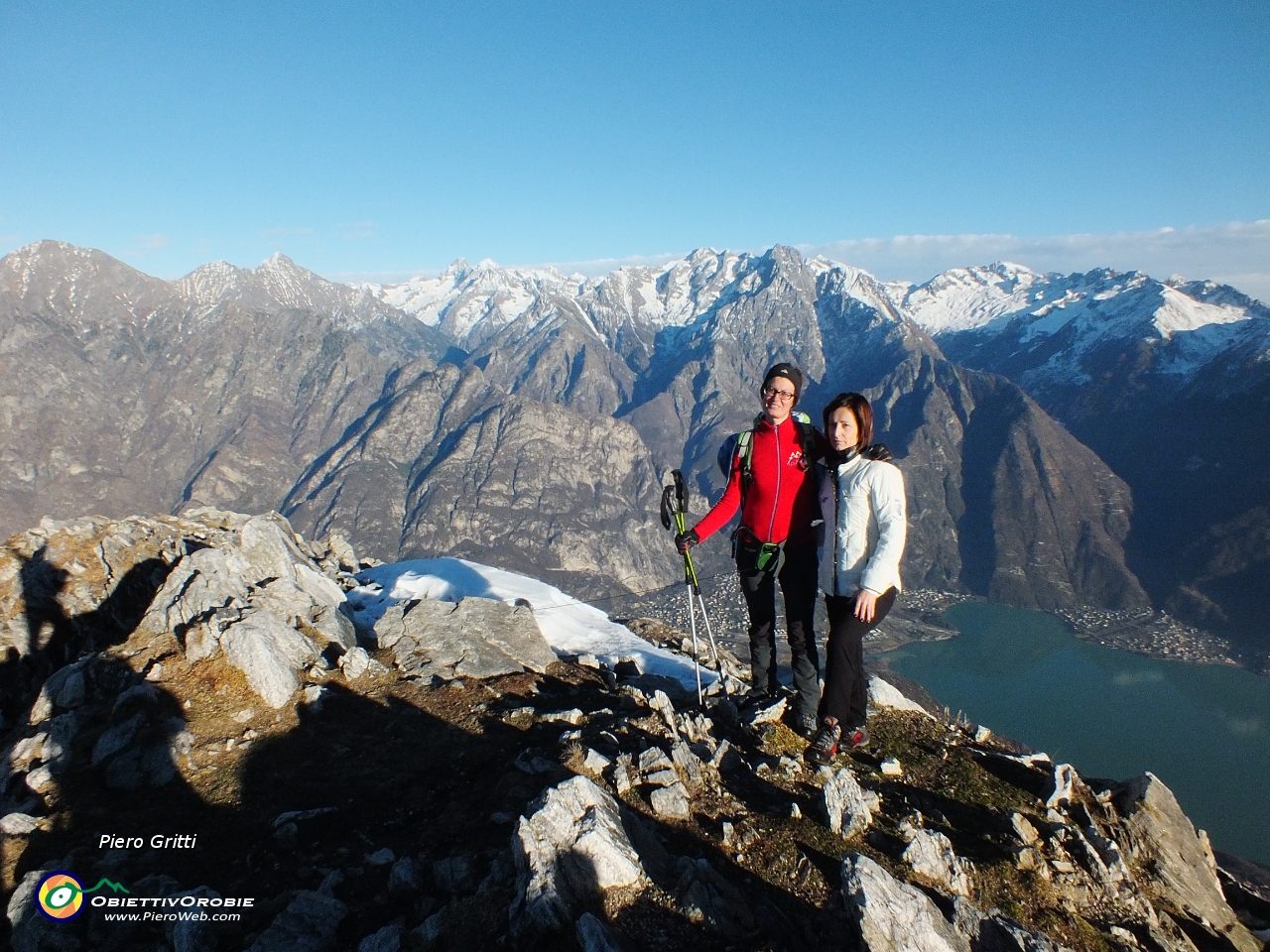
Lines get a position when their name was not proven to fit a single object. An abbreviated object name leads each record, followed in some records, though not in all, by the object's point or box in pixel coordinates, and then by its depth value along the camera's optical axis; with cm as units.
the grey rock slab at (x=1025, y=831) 698
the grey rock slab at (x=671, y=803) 717
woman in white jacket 748
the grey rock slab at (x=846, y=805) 692
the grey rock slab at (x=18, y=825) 749
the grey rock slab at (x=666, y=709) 946
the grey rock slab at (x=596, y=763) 812
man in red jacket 856
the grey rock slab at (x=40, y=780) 855
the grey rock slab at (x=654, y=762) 786
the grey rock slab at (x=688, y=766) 780
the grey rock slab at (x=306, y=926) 574
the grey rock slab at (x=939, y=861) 624
